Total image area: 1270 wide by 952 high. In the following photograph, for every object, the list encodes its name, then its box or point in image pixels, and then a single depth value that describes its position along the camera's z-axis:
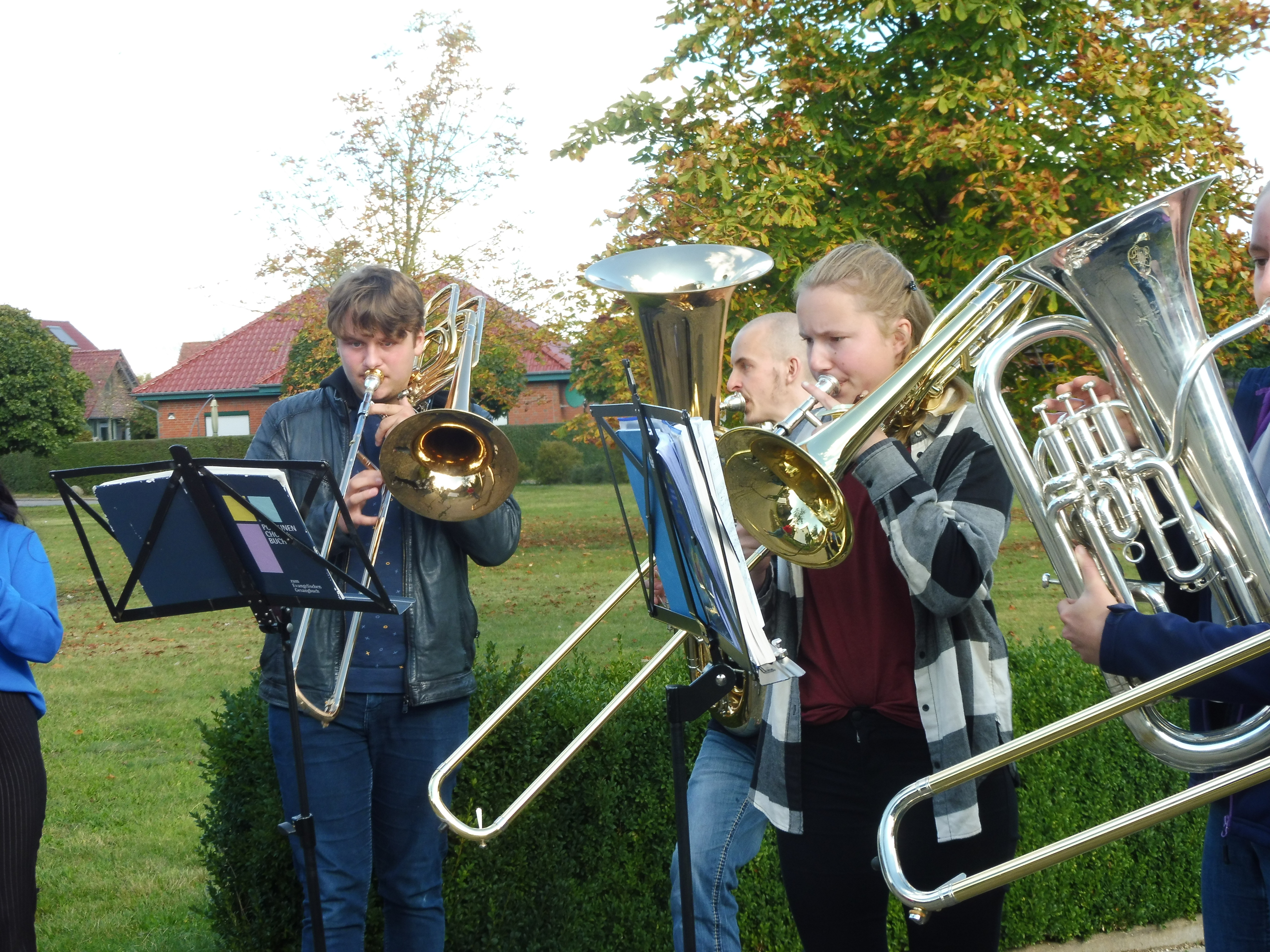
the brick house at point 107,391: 44.75
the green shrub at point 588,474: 28.33
